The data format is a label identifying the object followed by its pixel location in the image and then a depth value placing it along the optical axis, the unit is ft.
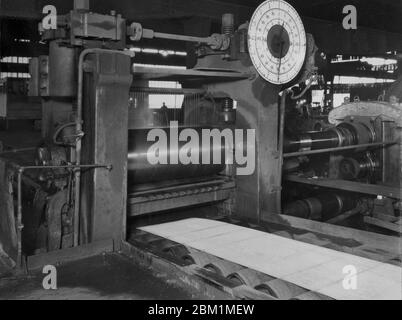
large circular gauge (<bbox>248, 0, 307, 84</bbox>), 8.18
